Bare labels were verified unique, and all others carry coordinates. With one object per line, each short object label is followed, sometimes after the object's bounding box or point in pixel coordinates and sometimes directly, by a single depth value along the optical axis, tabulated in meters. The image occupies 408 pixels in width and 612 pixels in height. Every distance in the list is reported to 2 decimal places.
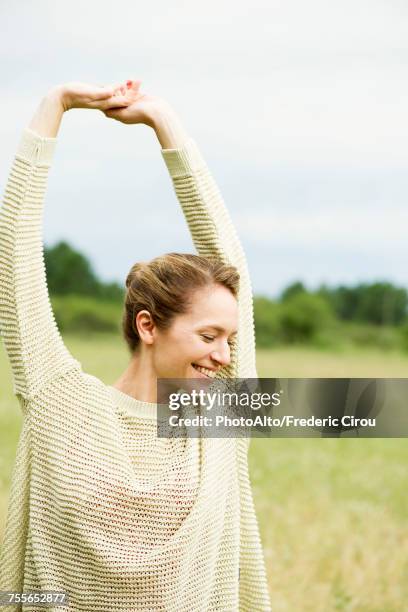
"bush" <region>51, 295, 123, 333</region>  29.05
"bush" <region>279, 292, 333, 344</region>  35.25
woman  2.02
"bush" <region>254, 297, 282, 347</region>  33.95
